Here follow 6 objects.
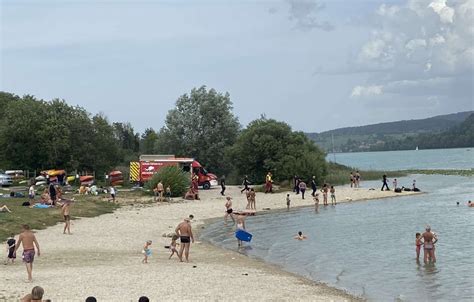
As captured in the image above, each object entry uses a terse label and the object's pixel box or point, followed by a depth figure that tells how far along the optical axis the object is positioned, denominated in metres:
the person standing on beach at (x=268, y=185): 55.66
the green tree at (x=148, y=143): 97.10
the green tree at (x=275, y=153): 63.03
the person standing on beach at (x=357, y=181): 66.28
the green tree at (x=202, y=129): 74.19
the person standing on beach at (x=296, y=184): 55.85
